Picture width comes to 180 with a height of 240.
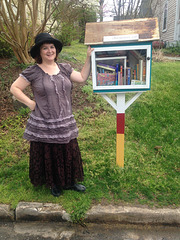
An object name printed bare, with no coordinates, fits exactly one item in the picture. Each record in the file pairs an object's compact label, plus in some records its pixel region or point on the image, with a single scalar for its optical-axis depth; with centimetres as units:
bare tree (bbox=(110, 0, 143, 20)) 1033
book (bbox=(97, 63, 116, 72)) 248
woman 221
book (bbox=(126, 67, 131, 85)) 245
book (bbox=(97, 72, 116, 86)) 251
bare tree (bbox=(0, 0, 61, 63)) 514
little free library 227
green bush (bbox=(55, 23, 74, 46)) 808
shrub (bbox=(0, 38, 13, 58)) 621
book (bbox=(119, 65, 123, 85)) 245
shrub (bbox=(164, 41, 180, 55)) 1158
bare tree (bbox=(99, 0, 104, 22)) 1319
